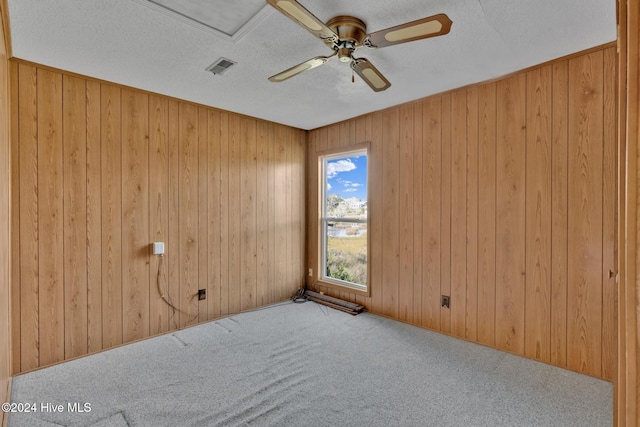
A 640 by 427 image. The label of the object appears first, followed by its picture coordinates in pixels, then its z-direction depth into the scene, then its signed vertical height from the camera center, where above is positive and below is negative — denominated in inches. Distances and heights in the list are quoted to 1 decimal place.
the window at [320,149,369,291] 154.8 -3.7
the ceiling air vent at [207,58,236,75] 93.2 +46.2
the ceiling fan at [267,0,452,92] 56.9 +37.5
